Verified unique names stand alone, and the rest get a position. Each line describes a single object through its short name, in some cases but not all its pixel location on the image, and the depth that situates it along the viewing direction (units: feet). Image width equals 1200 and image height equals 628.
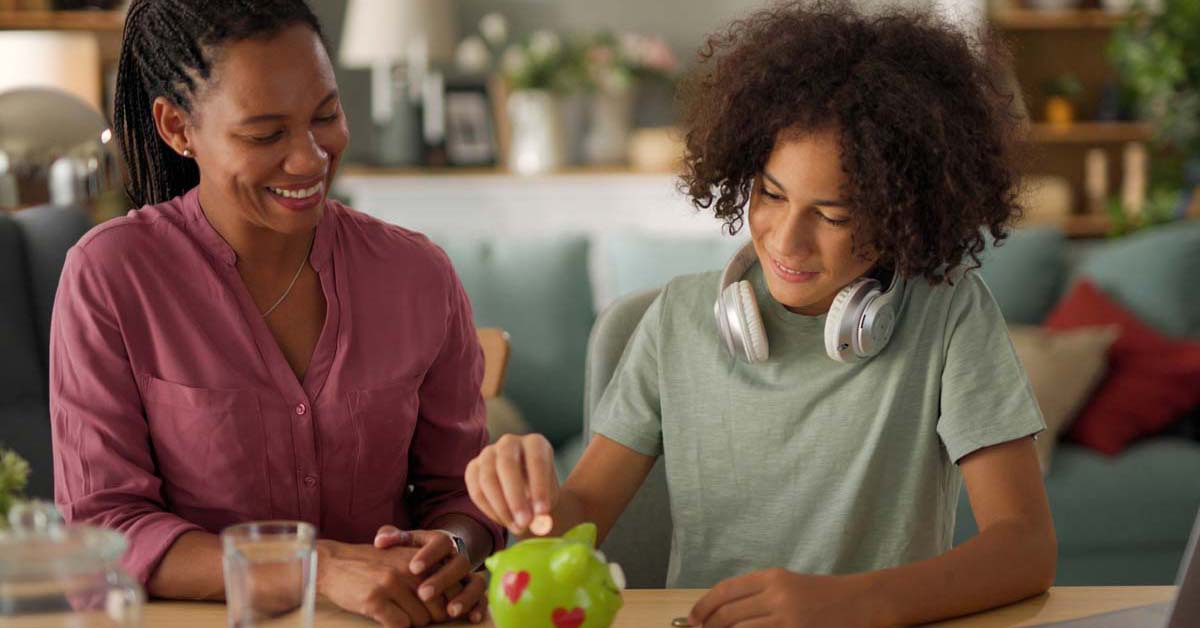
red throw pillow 10.78
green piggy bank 3.21
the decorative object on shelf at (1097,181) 18.11
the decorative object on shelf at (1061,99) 18.01
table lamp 16.51
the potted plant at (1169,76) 16.05
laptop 2.94
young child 4.17
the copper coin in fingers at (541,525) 3.49
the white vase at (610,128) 17.83
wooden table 3.65
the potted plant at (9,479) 2.88
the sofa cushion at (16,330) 6.97
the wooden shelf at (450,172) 17.37
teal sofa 10.36
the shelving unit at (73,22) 16.87
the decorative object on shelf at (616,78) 17.31
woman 4.25
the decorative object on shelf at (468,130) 17.75
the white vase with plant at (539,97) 17.24
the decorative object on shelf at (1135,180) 17.61
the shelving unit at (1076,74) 17.94
